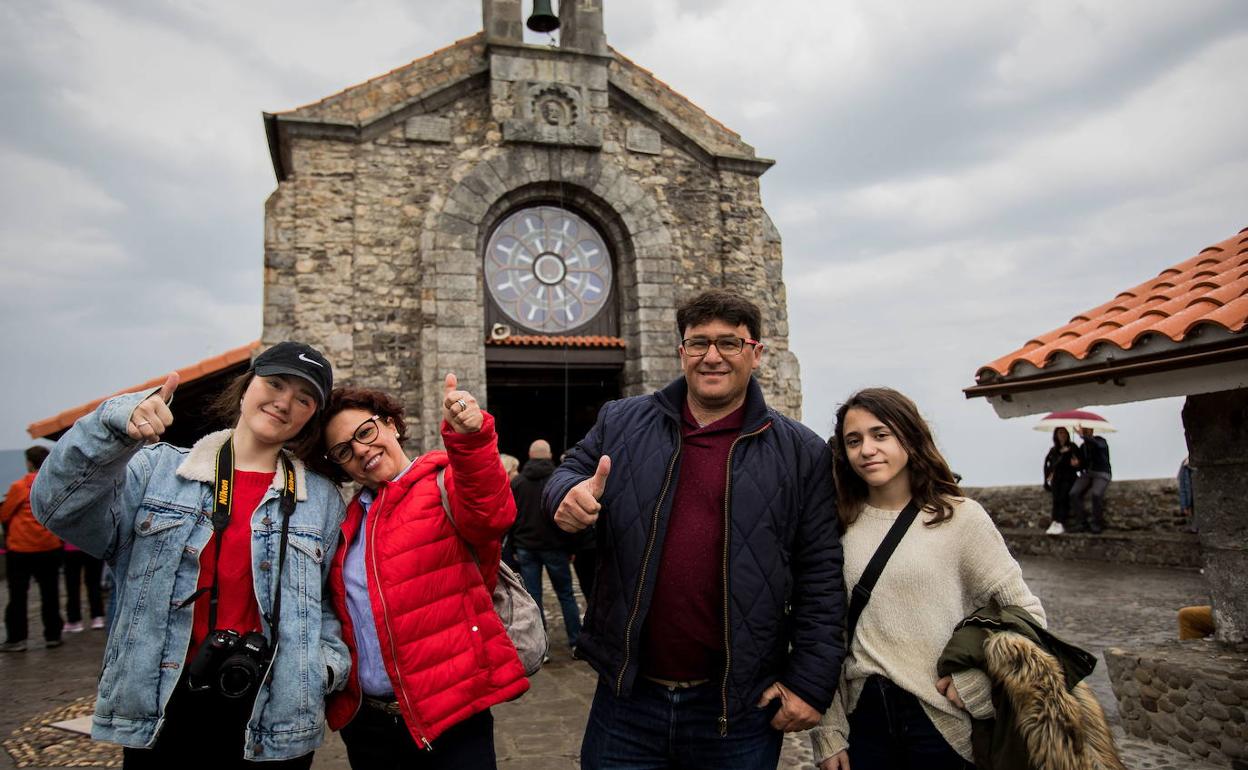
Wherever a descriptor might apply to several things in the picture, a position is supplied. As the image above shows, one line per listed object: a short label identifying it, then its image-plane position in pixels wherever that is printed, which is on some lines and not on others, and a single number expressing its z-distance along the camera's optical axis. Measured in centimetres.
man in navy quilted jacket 224
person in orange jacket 745
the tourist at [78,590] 841
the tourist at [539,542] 658
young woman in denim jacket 195
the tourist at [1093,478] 1174
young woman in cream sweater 229
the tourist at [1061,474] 1203
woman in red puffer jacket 217
